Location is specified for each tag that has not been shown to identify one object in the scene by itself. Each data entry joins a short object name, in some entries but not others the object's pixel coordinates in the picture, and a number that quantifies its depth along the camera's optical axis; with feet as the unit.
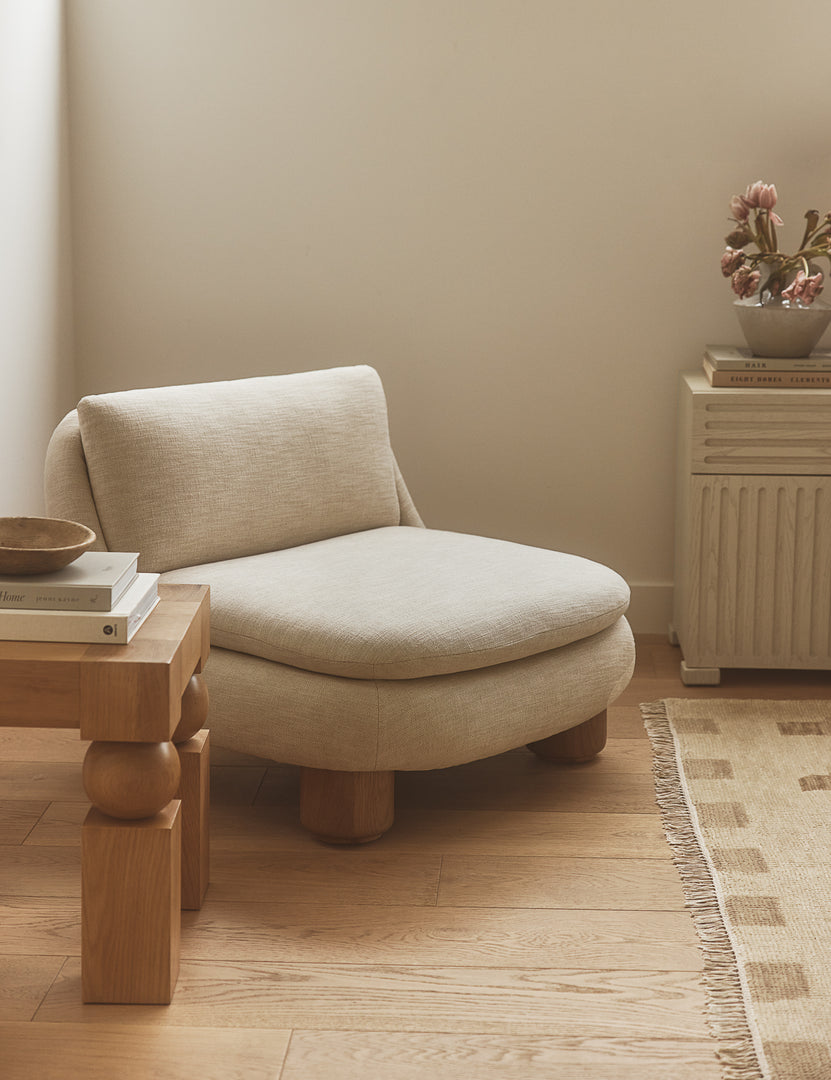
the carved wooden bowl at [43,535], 5.66
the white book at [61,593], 5.24
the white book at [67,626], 5.21
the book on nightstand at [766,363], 9.23
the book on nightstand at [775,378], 9.21
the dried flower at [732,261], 9.33
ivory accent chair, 6.68
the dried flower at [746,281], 9.32
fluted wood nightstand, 9.20
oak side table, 5.06
